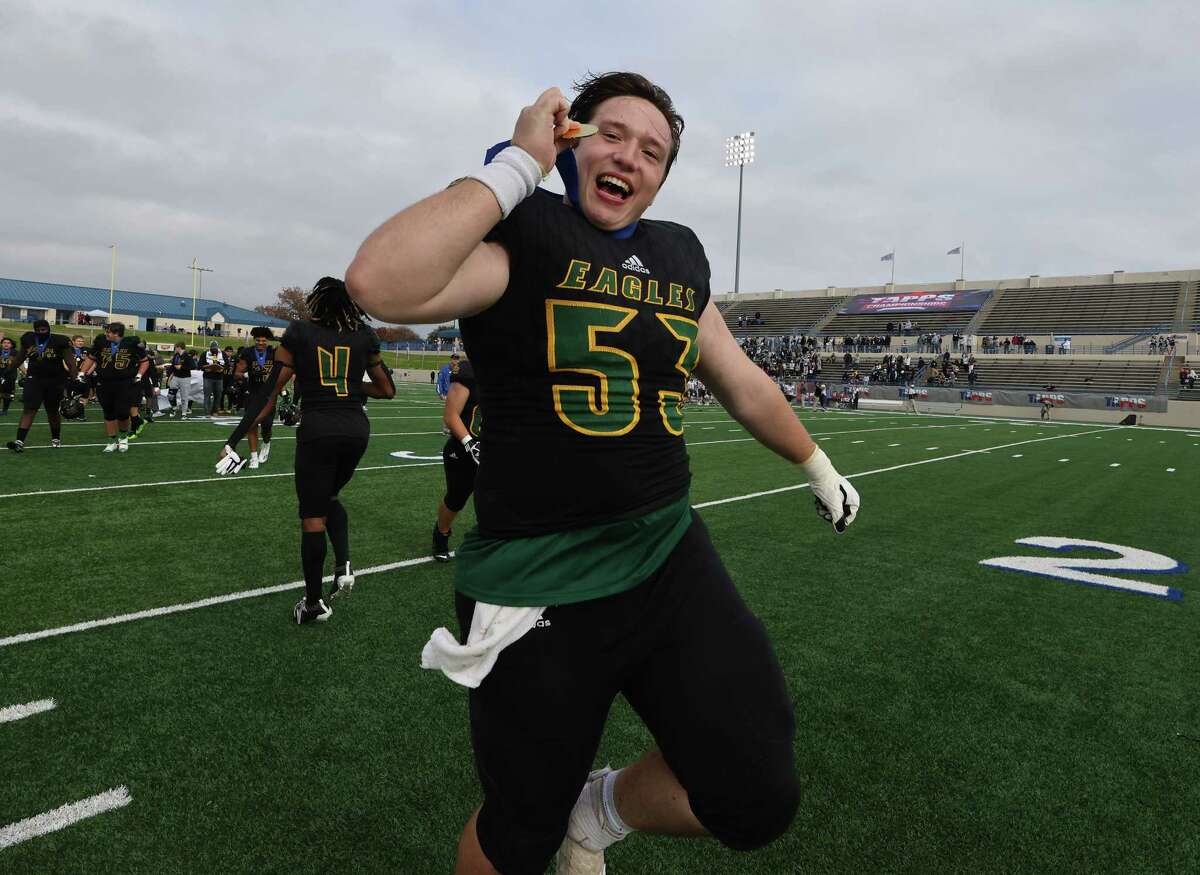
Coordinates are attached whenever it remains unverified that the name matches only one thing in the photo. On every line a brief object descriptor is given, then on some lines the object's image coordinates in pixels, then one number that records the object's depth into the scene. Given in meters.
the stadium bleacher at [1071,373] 42.09
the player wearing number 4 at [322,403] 4.24
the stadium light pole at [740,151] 62.28
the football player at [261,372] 10.78
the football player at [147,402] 12.77
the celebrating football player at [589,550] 1.58
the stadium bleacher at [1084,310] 49.66
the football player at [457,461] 5.76
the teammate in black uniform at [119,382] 10.98
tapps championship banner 59.53
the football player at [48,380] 10.86
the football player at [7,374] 15.78
